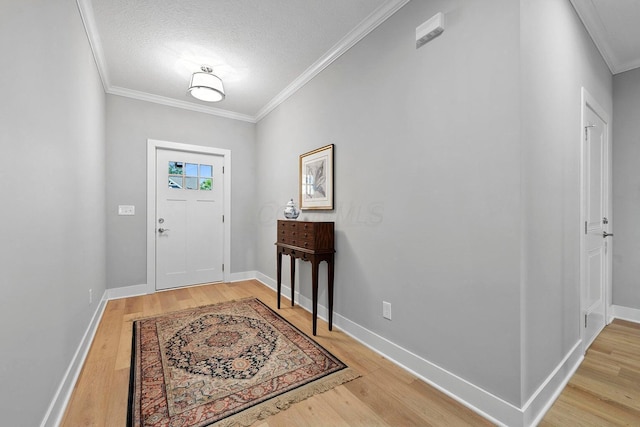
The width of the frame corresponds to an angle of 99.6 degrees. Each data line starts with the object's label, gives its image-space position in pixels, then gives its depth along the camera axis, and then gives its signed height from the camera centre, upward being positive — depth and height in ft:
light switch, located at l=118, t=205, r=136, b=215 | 11.71 +0.09
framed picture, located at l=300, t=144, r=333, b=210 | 8.99 +1.21
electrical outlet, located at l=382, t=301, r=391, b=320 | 6.92 -2.51
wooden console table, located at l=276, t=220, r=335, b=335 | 8.07 -1.04
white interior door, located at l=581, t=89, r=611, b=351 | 7.11 -0.23
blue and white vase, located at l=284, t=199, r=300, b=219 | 9.96 +0.06
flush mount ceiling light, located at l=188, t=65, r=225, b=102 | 9.39 +4.44
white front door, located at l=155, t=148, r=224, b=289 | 12.65 -0.29
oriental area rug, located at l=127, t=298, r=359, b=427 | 5.07 -3.69
